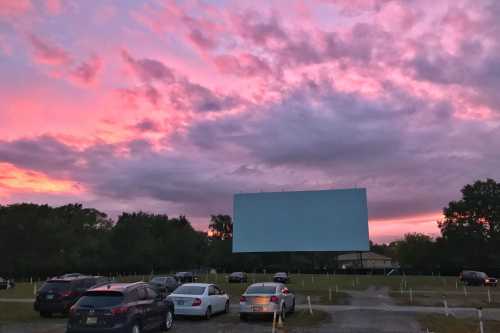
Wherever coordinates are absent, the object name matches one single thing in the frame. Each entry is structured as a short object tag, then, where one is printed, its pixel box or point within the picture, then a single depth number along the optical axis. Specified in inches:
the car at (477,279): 2266.7
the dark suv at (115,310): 548.7
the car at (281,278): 2263.5
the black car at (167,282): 1402.1
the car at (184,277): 2153.1
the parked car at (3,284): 1869.8
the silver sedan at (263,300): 796.0
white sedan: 796.0
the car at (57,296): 849.5
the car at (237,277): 2304.4
